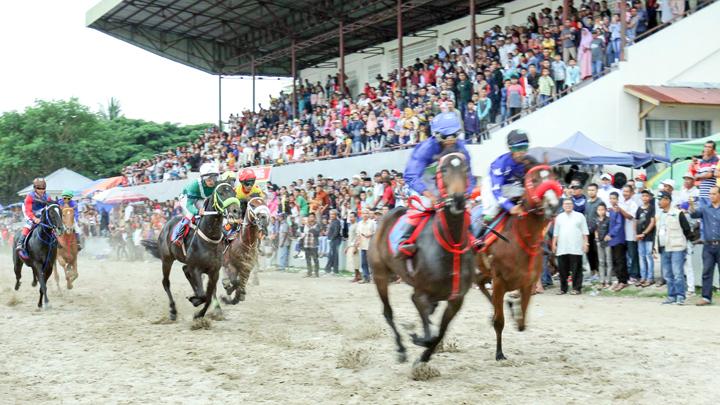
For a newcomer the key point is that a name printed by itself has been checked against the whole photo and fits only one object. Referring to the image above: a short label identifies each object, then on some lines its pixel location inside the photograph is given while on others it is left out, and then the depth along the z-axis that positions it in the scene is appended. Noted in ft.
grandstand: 68.64
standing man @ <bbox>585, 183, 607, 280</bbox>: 50.78
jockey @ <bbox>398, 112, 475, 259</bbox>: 25.85
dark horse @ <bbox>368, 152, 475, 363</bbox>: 23.40
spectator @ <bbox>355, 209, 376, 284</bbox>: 61.62
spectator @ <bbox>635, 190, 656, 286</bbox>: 47.21
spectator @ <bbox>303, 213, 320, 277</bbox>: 69.41
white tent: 152.46
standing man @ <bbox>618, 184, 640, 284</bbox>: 48.67
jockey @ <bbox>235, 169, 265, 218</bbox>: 42.50
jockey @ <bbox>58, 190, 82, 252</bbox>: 55.31
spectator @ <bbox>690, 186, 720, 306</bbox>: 41.16
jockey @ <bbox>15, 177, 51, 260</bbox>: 47.32
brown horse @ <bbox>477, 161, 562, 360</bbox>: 26.00
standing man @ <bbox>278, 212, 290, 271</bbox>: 78.02
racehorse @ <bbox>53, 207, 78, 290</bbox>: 55.06
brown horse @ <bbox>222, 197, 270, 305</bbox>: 42.37
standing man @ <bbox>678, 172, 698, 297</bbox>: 44.60
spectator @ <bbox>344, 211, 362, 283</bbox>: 64.28
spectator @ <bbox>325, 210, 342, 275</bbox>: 68.23
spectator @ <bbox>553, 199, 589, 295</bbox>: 49.14
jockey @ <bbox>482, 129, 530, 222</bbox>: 27.55
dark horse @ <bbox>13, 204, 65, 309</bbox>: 46.65
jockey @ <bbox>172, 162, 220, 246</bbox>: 38.70
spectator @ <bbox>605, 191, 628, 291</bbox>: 48.67
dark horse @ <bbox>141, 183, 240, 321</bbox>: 37.06
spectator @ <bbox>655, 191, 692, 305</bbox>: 42.78
